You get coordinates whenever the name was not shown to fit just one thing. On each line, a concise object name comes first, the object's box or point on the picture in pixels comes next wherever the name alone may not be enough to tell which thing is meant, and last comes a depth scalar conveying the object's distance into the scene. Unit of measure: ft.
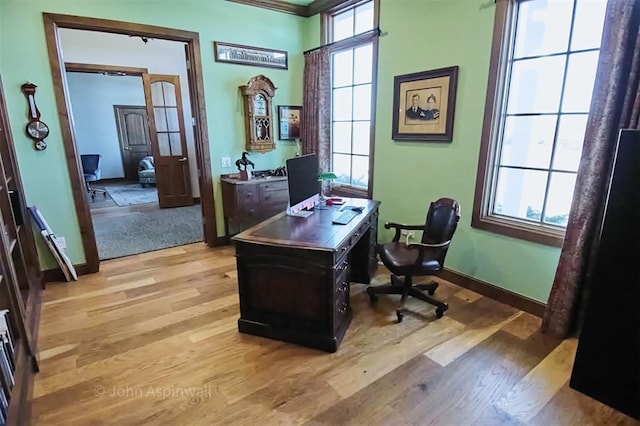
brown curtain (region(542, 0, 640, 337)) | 6.40
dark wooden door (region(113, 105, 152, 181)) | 29.86
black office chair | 8.47
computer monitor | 8.37
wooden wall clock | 13.65
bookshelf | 5.41
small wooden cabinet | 13.19
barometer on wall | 9.83
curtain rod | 11.48
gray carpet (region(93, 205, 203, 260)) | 13.85
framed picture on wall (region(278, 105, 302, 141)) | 14.87
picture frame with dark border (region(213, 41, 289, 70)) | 12.92
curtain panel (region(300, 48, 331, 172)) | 13.79
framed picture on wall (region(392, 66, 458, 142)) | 9.84
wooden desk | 6.98
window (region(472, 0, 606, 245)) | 7.65
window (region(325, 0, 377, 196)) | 12.38
